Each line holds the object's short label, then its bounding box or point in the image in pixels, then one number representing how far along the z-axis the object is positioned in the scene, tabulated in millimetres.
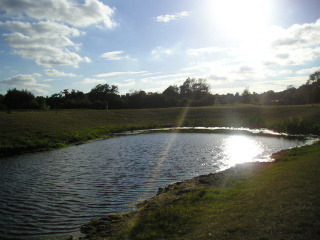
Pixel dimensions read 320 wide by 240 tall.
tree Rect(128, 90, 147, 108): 120750
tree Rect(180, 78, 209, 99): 163500
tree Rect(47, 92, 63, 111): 96838
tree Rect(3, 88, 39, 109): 89812
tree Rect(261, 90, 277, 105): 141050
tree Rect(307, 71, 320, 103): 82375
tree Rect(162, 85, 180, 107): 153575
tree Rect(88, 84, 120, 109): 106412
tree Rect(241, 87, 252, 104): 130250
